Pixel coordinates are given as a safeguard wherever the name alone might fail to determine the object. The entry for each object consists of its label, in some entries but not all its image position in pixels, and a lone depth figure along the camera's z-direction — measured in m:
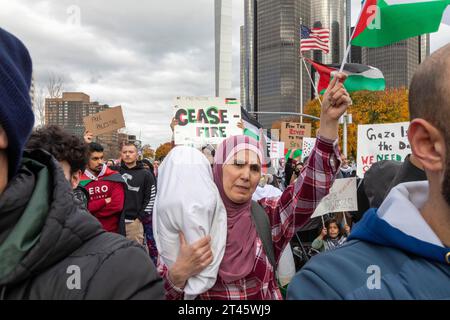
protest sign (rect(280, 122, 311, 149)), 14.82
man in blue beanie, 1.21
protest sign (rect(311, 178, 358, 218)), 5.18
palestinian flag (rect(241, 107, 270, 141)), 5.05
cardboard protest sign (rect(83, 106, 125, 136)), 7.51
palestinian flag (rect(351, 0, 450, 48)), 3.15
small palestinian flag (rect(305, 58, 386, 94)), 4.86
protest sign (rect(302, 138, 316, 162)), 11.29
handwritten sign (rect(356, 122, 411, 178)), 6.22
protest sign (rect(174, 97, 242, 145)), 4.14
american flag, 15.87
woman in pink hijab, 2.33
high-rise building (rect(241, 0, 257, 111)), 15.42
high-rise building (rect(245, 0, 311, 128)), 25.78
